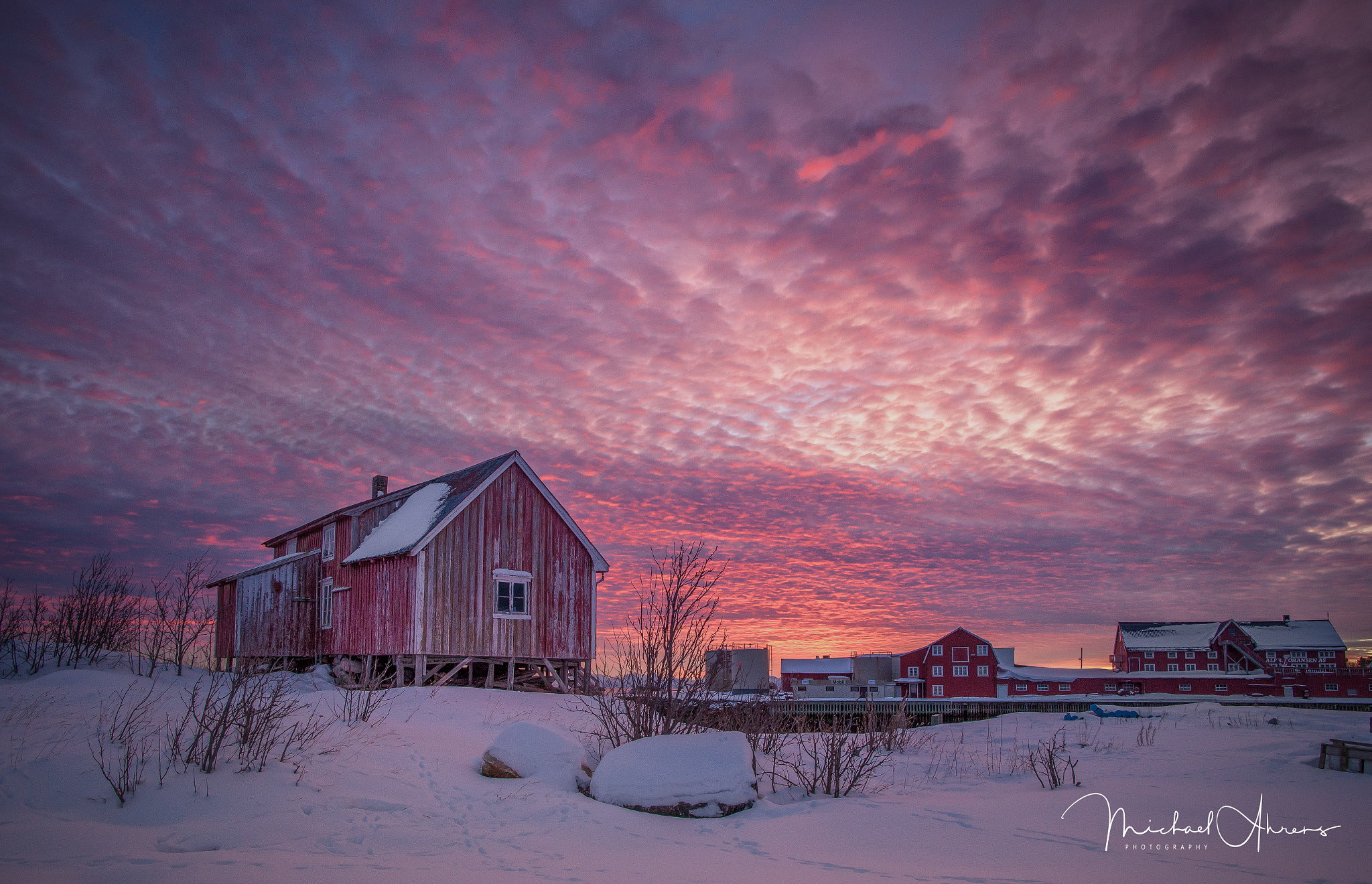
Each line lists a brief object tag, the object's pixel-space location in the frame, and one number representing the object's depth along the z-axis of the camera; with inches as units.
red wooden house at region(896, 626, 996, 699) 2301.9
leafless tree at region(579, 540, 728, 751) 417.1
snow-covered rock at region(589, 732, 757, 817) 342.0
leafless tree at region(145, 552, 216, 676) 728.3
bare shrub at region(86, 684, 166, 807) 290.0
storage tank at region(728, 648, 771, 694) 1569.9
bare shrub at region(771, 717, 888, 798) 418.9
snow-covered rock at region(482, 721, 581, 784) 399.5
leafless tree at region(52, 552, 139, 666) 677.9
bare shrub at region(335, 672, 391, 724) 468.8
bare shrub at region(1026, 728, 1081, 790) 439.8
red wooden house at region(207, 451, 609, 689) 853.8
